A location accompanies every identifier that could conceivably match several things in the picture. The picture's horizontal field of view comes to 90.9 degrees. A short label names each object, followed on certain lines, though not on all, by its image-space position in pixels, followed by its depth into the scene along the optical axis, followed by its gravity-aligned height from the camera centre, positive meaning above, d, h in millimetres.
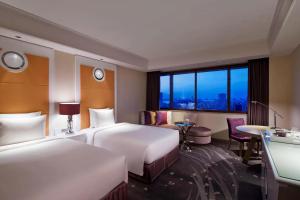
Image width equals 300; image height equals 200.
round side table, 4088 -914
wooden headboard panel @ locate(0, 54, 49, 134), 2633 +221
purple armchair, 3578 -850
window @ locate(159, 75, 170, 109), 6043 +274
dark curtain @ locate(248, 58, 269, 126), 3984 +269
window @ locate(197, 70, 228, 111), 4926 +330
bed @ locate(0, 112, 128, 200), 1308 -748
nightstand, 3057 -762
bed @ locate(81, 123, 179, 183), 2490 -863
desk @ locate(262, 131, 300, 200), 1047 -560
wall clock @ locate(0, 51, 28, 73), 2598 +709
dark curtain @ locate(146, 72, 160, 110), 5945 +388
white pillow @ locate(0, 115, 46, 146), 2278 -489
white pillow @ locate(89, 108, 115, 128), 3817 -483
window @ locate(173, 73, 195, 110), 5515 +336
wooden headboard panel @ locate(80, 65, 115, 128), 3895 +222
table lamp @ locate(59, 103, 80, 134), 3164 -202
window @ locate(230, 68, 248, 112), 4586 +339
